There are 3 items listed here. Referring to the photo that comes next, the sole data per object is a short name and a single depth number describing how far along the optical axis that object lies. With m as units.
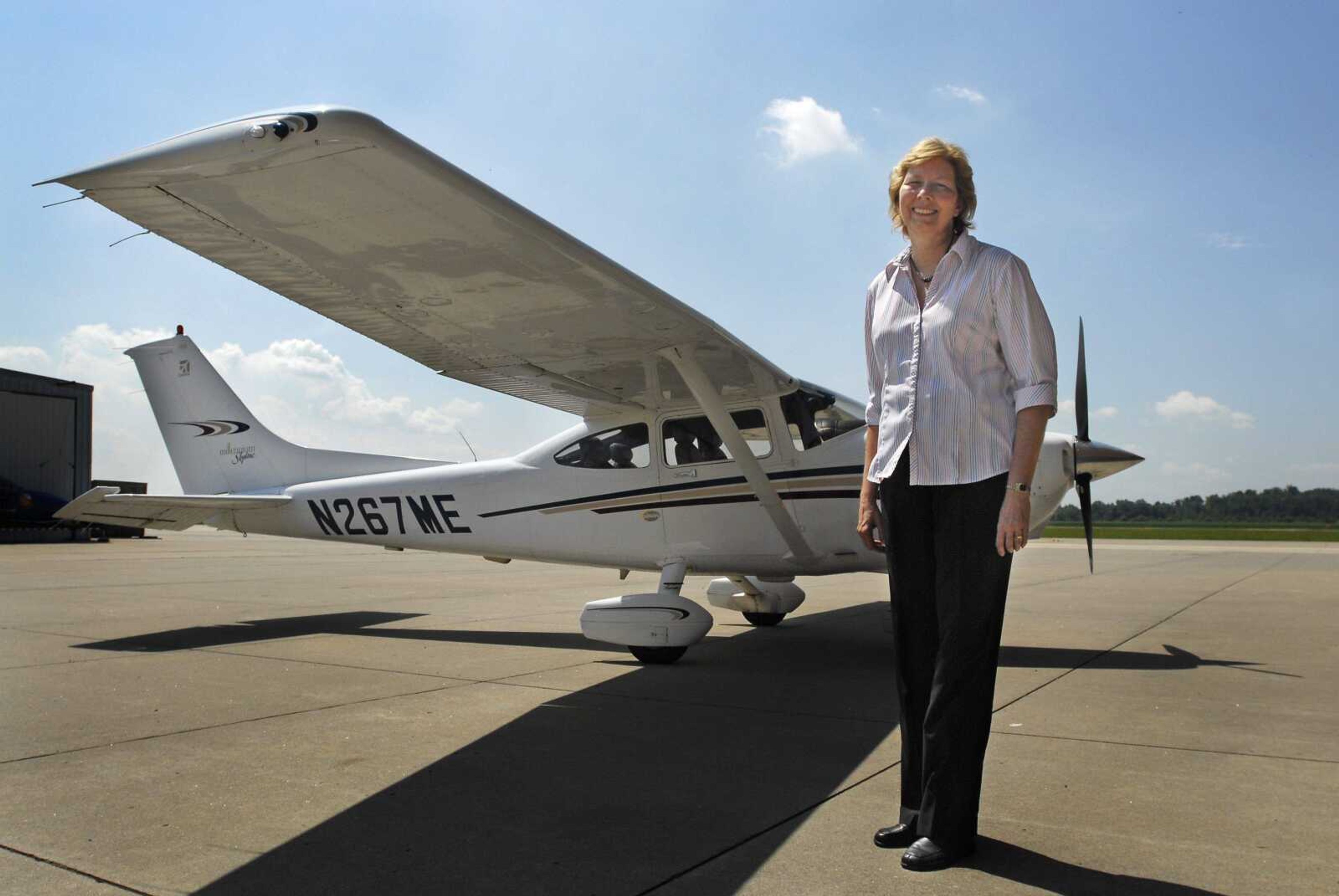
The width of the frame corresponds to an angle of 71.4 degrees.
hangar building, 32.06
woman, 2.72
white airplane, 3.97
